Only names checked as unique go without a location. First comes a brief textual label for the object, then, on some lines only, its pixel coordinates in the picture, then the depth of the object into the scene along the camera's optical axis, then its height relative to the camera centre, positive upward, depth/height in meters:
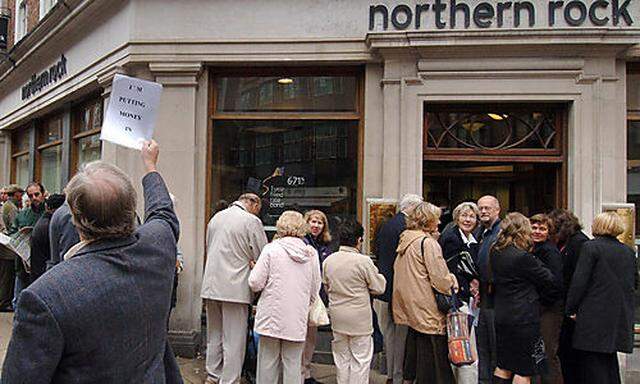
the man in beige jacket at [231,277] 5.61 -0.70
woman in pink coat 5.07 -0.80
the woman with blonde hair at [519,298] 4.92 -0.76
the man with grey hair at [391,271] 5.84 -0.64
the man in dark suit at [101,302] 1.62 -0.30
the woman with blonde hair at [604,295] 4.98 -0.72
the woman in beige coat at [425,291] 5.08 -0.74
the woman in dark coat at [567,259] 5.37 -0.45
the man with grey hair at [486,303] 5.33 -0.87
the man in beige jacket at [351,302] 5.25 -0.87
